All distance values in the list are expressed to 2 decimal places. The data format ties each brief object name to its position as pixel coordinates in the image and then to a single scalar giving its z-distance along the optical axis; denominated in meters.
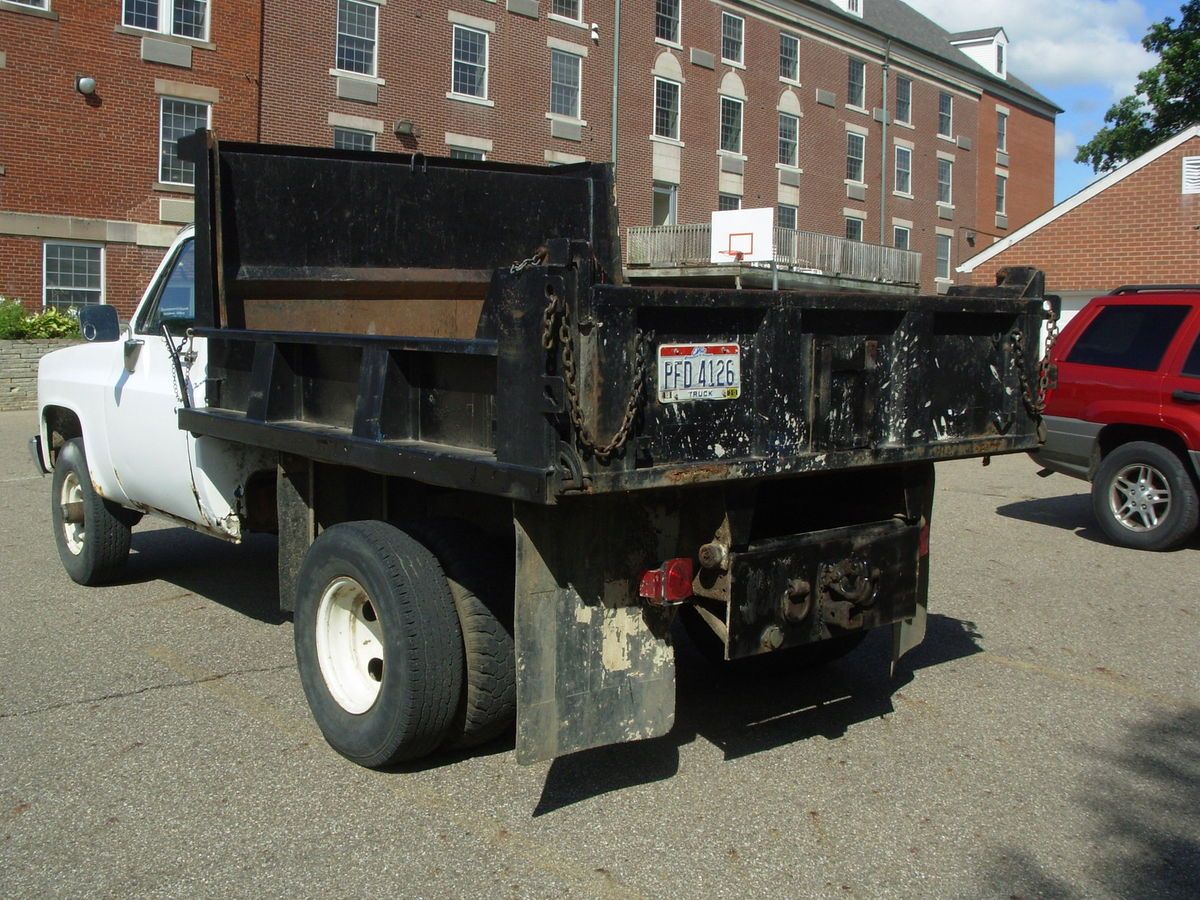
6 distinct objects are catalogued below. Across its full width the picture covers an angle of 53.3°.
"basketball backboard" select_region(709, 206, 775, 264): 33.12
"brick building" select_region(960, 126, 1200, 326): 21.17
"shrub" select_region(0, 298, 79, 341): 21.06
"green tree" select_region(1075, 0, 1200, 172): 38.66
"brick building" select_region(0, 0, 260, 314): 23.27
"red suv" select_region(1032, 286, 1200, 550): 9.40
